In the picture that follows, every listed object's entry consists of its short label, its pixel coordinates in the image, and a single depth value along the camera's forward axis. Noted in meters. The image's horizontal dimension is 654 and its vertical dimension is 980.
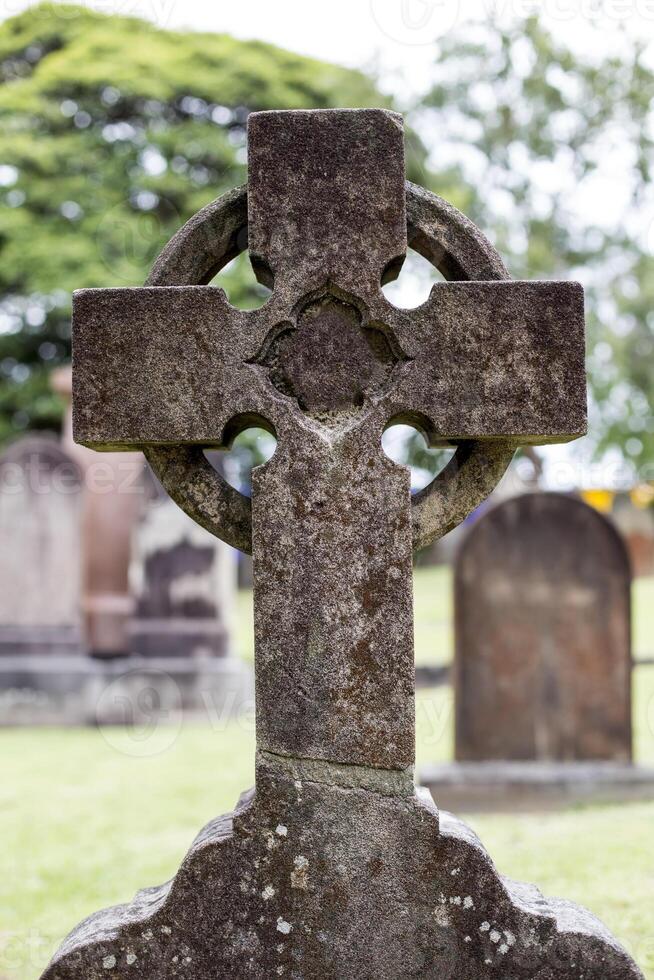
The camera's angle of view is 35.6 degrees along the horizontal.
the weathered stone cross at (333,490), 2.51
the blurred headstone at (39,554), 10.73
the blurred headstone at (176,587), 10.59
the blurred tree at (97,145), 19.89
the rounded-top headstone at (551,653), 7.06
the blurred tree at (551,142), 17.19
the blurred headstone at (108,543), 10.77
